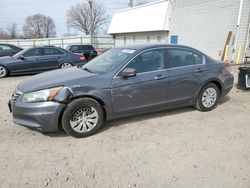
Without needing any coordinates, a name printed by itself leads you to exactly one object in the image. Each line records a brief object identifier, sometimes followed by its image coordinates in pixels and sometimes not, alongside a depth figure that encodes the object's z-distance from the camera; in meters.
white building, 13.81
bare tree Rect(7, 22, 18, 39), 76.06
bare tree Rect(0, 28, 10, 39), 67.94
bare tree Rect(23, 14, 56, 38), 78.88
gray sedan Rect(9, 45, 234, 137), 3.53
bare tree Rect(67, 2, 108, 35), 65.12
